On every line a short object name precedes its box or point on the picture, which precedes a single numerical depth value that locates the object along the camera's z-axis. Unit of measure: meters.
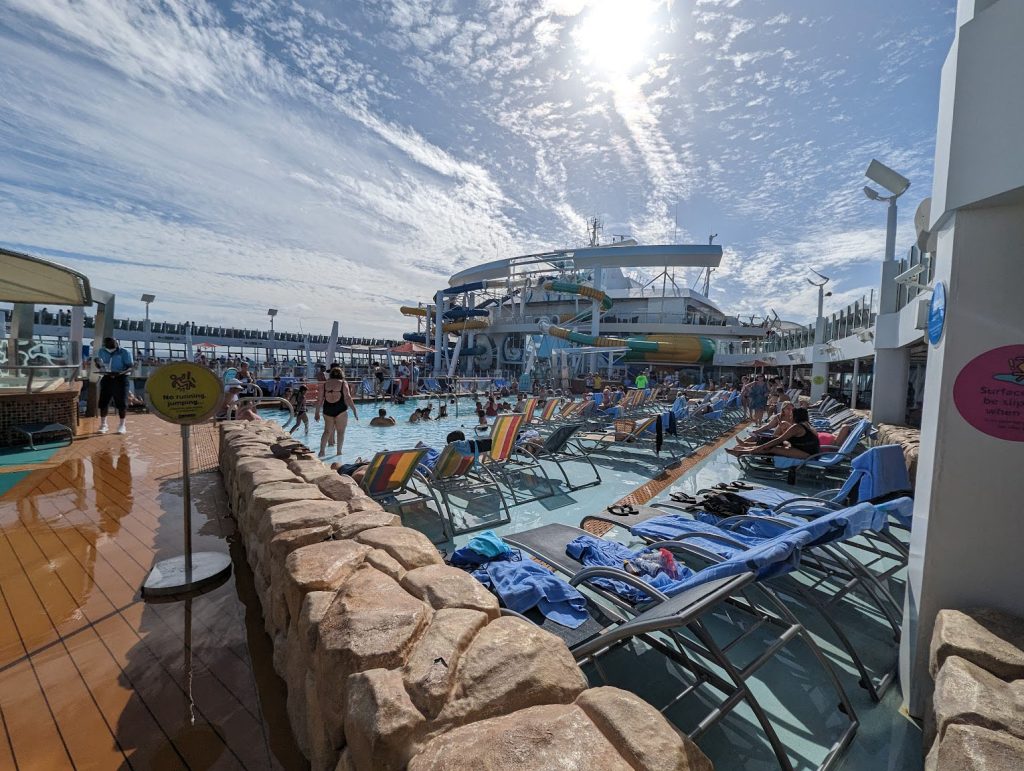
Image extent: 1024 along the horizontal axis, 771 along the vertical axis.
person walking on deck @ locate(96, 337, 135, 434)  7.04
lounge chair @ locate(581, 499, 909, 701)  2.02
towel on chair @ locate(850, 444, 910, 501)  3.71
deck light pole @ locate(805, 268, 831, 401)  14.99
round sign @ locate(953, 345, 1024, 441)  1.58
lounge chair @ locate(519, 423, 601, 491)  5.44
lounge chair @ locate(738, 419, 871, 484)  5.50
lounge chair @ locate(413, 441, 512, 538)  3.92
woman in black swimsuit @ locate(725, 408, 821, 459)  5.67
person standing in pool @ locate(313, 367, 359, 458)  6.22
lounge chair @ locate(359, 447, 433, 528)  3.83
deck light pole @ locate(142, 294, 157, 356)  28.53
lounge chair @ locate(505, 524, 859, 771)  1.43
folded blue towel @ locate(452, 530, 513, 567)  2.78
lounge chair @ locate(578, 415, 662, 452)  7.23
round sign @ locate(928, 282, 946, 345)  1.70
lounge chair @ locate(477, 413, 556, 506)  4.99
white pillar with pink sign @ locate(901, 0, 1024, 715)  1.53
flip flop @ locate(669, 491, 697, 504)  4.36
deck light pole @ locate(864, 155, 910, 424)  8.56
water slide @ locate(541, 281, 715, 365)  33.59
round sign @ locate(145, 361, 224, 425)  2.50
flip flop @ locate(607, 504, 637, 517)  3.86
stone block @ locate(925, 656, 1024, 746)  1.21
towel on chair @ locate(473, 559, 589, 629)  2.13
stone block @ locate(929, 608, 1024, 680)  1.40
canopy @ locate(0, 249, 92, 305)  5.62
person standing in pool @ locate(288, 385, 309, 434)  9.59
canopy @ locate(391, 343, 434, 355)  23.13
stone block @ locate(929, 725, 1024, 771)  1.09
